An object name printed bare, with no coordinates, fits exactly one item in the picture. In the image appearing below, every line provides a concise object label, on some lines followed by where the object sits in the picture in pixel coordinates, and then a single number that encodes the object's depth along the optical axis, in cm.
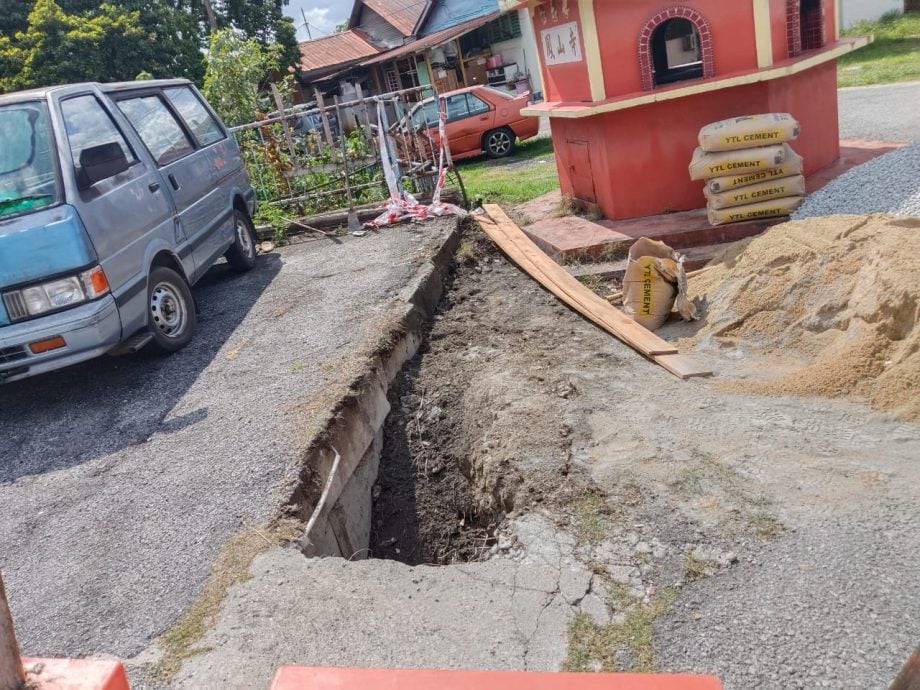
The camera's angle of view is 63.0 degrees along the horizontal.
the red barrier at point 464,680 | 142
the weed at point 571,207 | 947
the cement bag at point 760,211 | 764
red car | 1606
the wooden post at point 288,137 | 981
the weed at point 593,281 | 768
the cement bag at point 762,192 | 758
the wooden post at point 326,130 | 945
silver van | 486
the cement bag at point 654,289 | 650
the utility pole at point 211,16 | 2549
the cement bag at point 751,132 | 738
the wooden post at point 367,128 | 952
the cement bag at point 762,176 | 753
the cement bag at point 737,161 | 739
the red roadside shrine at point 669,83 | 783
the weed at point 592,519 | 343
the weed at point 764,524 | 325
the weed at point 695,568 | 309
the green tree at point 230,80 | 1573
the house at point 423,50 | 2830
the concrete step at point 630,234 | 785
